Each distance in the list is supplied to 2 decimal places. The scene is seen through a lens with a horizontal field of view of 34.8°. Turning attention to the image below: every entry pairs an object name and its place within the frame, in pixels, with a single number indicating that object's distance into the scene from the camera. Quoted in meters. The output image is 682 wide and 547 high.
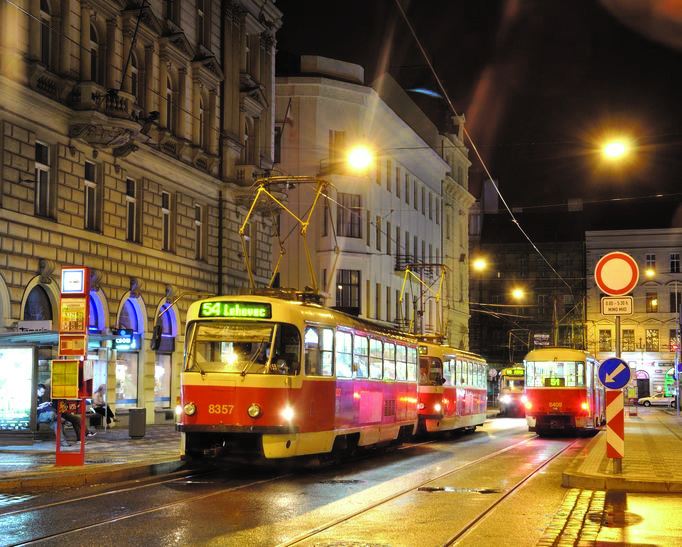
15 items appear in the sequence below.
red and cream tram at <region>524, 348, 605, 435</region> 33.84
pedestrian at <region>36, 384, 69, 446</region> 26.22
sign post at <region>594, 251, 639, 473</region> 17.00
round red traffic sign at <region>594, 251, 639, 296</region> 17.47
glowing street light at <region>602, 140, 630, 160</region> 26.27
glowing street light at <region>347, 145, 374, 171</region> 55.41
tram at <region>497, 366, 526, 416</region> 56.88
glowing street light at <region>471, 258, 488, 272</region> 55.00
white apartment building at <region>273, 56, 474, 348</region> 54.91
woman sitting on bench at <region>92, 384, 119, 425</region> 29.41
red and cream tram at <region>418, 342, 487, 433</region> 31.23
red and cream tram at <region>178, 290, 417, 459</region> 17.91
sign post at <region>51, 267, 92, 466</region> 19.25
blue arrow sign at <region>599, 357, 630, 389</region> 17.14
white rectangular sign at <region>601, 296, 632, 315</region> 17.47
